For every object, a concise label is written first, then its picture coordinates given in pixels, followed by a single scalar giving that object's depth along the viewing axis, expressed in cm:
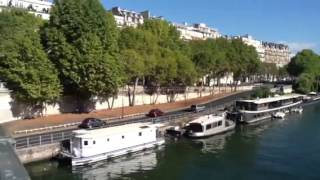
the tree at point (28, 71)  3599
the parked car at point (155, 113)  4338
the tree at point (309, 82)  8339
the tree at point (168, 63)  5333
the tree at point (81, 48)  3975
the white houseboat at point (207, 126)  3858
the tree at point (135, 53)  4760
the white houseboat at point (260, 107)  4857
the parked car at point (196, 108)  4731
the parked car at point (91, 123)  3524
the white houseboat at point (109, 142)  2864
